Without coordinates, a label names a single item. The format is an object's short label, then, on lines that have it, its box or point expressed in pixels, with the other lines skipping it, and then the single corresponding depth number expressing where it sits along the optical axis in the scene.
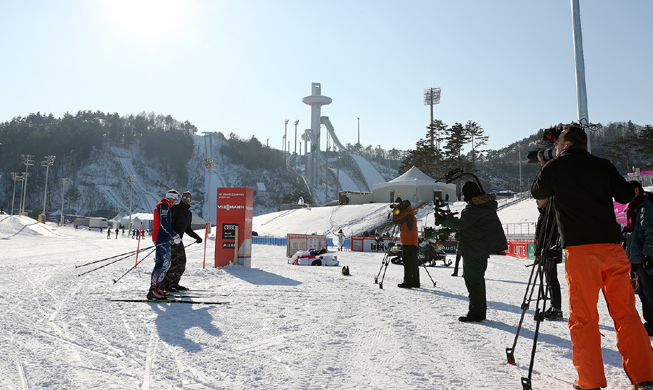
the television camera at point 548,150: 3.22
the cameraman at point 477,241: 4.80
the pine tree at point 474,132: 62.94
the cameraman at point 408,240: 7.62
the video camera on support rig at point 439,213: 4.94
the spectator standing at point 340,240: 25.40
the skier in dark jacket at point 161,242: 6.28
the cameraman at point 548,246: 2.83
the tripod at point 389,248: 8.32
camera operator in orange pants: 2.41
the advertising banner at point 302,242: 19.01
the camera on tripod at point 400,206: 7.86
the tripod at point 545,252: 2.81
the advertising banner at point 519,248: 18.64
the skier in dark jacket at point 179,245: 7.12
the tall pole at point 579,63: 11.74
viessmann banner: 12.02
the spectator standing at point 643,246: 4.16
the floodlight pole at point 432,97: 71.46
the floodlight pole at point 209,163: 53.81
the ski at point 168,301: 5.86
